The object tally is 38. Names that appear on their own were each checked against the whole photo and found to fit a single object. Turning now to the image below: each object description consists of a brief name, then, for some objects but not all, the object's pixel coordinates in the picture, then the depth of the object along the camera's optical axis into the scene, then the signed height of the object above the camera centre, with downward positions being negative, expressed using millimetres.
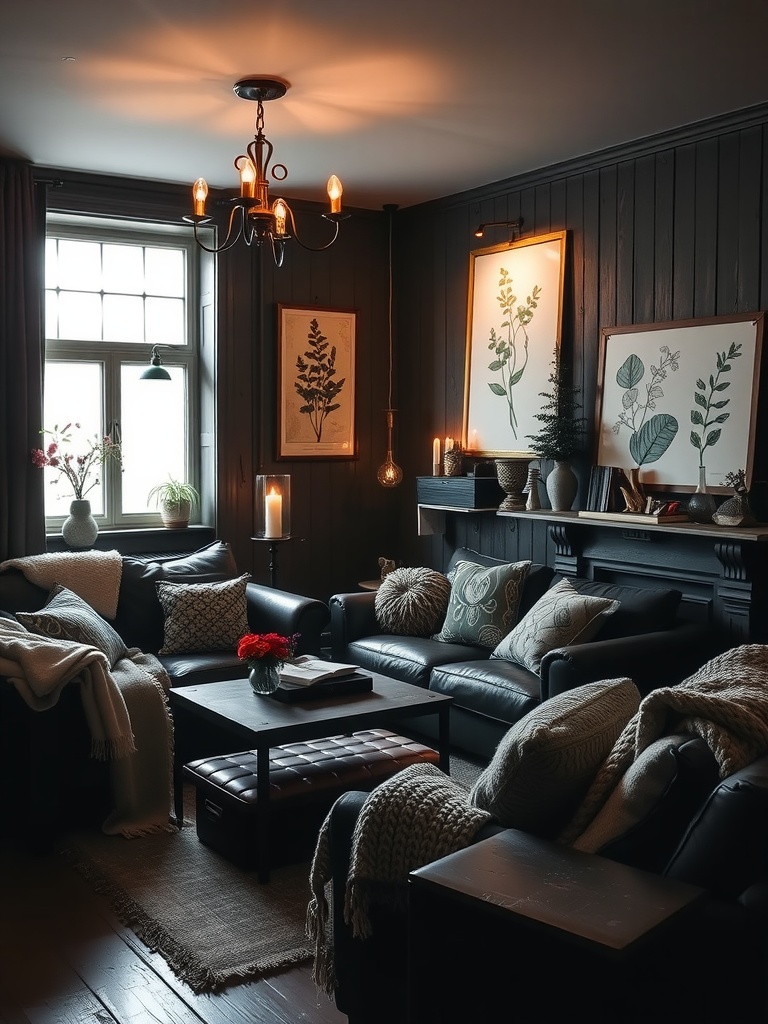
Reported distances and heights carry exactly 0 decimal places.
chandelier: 3521 +884
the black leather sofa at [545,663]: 3943 -894
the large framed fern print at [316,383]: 5961 +363
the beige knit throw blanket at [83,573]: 4688 -597
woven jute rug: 2799 -1391
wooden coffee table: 3309 -917
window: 5535 +513
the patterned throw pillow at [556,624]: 4297 -743
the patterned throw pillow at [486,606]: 4816 -748
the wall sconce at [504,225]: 5363 +1149
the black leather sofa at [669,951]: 1771 -884
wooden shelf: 4016 -329
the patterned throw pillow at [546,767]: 2049 -639
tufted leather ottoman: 3393 -1138
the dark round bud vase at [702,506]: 4352 -239
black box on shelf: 5480 -243
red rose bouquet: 3658 -721
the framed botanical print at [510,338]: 5230 +571
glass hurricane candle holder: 5305 -306
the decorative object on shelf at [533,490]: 5156 -213
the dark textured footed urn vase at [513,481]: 5305 -172
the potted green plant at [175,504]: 5703 -329
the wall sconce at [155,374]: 5535 +373
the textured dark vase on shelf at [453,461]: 5730 -78
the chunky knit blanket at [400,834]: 2107 -798
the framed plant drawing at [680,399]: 4316 +219
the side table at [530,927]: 1674 -785
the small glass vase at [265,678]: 3744 -846
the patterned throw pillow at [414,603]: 5109 -778
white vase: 5266 -424
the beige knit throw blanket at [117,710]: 3580 -975
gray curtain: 5039 +437
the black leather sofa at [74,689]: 3570 -959
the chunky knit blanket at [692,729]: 2025 -559
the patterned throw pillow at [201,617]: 4789 -805
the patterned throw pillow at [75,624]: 4086 -725
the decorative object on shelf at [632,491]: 4654 -193
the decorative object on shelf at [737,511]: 4129 -246
